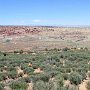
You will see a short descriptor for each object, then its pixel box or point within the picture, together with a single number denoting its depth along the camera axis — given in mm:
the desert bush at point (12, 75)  9822
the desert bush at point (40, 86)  6952
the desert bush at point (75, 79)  8752
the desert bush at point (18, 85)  7560
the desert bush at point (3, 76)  9394
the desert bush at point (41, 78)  8788
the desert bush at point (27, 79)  8752
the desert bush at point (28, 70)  10754
